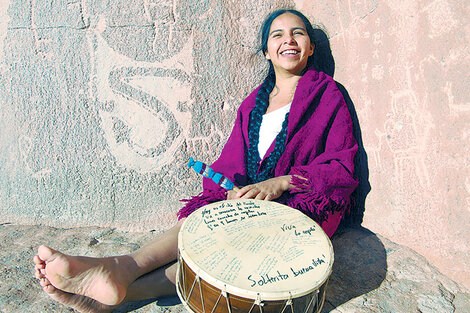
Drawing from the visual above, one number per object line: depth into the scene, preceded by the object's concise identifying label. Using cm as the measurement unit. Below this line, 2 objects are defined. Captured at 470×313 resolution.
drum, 106
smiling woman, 129
